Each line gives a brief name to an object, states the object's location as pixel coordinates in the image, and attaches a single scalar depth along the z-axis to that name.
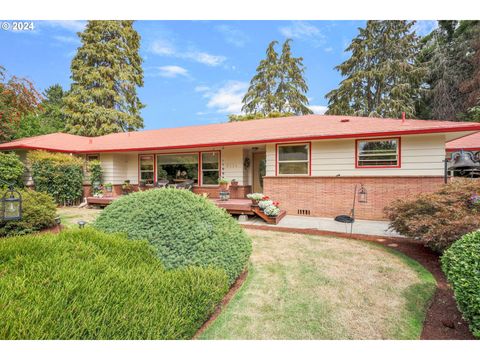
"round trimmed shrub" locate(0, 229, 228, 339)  1.69
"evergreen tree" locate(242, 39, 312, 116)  25.55
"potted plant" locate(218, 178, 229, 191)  10.88
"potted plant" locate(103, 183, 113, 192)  12.40
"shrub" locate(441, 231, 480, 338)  2.21
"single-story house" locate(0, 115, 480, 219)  7.79
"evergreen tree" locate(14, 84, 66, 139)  18.53
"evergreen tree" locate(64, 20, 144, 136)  20.97
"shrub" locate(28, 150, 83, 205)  10.88
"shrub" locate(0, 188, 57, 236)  4.27
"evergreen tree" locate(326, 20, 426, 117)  20.73
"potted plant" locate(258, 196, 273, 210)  7.95
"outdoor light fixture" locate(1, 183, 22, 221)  2.61
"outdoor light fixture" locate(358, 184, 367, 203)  8.10
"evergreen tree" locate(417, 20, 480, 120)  19.16
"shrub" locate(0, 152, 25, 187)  9.69
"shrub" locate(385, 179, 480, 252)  3.91
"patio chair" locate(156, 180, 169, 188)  11.76
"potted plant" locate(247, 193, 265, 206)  8.24
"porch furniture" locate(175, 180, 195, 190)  11.09
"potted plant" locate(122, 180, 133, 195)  12.84
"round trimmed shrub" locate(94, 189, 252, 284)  3.18
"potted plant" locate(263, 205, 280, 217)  7.71
